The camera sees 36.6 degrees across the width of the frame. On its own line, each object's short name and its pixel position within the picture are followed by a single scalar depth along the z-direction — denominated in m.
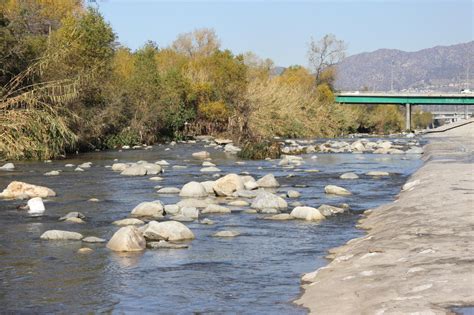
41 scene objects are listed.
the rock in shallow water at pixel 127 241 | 13.41
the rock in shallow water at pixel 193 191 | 21.84
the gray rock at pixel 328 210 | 18.00
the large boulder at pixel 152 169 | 29.69
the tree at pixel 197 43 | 121.38
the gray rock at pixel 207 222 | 16.65
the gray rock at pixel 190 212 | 17.45
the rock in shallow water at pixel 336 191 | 22.86
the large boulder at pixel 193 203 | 19.12
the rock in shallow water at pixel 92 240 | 14.32
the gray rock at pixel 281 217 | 17.23
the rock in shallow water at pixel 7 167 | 30.98
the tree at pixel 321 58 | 110.81
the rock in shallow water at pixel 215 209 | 18.41
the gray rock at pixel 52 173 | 28.83
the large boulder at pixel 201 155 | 41.26
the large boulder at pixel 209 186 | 22.28
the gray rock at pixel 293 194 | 21.83
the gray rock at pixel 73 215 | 17.31
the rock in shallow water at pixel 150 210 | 17.77
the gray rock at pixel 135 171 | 28.98
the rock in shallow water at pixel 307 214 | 17.16
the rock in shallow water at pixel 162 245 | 13.70
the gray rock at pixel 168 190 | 22.71
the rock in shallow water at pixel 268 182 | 24.64
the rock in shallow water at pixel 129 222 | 16.39
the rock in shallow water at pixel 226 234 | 15.06
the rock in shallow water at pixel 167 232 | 14.32
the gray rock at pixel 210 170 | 30.89
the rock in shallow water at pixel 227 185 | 22.02
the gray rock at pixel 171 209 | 18.09
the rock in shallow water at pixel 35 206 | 18.53
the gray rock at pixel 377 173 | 29.12
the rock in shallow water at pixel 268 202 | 18.94
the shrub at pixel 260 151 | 40.16
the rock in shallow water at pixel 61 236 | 14.55
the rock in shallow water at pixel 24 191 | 21.42
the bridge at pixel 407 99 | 112.88
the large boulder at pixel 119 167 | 31.27
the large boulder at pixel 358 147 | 49.04
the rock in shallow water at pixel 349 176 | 28.14
